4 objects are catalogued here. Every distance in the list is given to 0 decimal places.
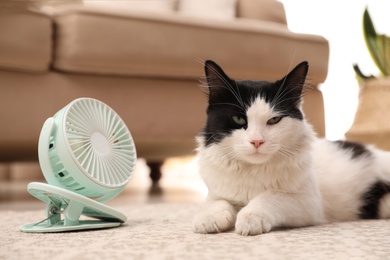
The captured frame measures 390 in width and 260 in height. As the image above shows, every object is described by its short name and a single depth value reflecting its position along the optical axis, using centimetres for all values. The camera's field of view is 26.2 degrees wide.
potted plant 173
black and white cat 107
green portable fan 109
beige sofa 152
